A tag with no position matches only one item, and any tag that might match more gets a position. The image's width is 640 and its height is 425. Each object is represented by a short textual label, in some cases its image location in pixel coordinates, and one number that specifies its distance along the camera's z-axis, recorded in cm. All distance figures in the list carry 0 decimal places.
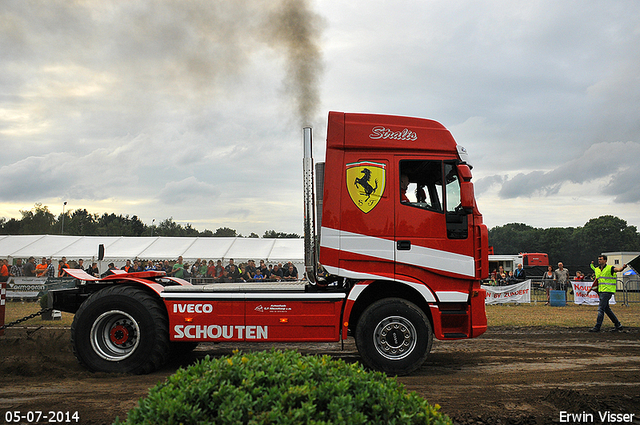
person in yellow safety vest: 1119
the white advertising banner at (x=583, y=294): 1889
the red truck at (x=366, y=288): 632
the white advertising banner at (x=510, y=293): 2052
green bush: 208
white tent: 2527
